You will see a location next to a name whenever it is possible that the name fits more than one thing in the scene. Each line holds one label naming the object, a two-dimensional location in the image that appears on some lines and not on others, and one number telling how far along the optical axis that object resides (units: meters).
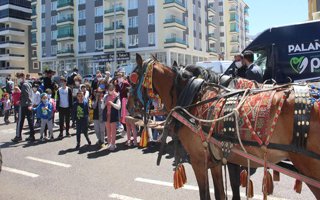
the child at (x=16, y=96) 13.21
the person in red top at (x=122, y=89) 10.33
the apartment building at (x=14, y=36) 65.75
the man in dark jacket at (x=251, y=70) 5.89
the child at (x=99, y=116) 9.93
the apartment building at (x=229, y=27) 77.81
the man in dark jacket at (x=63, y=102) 11.50
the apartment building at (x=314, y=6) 20.80
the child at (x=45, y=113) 10.94
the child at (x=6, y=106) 15.80
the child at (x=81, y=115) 10.09
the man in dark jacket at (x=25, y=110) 11.03
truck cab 8.56
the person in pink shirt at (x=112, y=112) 9.61
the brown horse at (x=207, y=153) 2.81
